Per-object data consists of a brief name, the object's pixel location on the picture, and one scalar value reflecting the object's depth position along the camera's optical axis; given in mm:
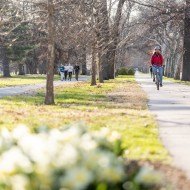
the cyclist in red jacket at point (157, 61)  23831
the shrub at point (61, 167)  4035
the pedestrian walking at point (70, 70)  49781
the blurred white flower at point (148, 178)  4184
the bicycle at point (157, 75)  24062
